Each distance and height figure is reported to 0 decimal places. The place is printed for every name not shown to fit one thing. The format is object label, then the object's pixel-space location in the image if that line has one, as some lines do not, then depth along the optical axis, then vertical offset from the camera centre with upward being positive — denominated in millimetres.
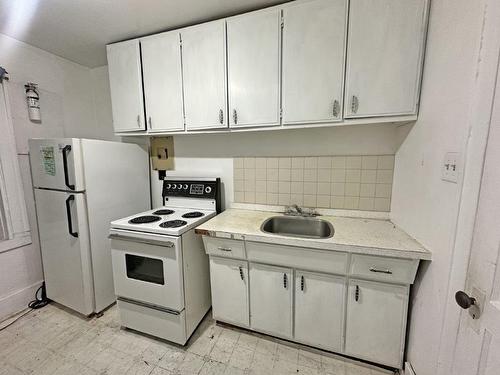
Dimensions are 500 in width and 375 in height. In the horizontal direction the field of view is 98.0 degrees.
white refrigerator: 1749 -438
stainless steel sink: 1814 -562
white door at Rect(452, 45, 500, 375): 639 -355
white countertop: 1212 -486
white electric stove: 1549 -867
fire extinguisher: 1984 +537
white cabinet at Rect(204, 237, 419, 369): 1308 -906
